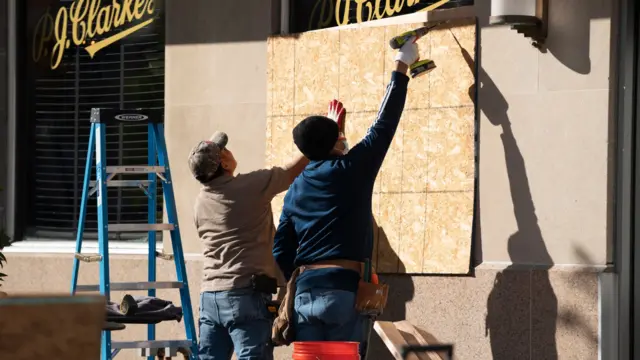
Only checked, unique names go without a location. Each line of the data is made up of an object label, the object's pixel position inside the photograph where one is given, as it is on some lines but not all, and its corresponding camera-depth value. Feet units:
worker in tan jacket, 42.68
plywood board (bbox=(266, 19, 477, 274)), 47.60
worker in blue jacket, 37.91
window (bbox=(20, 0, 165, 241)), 59.21
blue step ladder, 46.56
